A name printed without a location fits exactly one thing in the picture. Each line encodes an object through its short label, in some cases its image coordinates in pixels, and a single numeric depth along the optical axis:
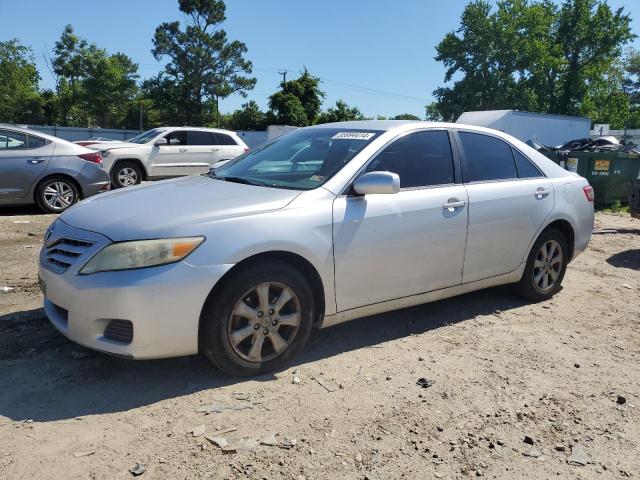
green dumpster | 12.36
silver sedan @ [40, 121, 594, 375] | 2.97
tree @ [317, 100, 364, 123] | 41.04
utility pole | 41.82
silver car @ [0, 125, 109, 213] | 8.52
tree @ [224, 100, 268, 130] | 48.09
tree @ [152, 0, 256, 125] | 50.75
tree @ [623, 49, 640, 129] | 80.00
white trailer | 22.73
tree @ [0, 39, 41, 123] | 47.94
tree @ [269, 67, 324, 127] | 40.69
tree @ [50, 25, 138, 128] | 53.53
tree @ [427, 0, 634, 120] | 48.78
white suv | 13.29
